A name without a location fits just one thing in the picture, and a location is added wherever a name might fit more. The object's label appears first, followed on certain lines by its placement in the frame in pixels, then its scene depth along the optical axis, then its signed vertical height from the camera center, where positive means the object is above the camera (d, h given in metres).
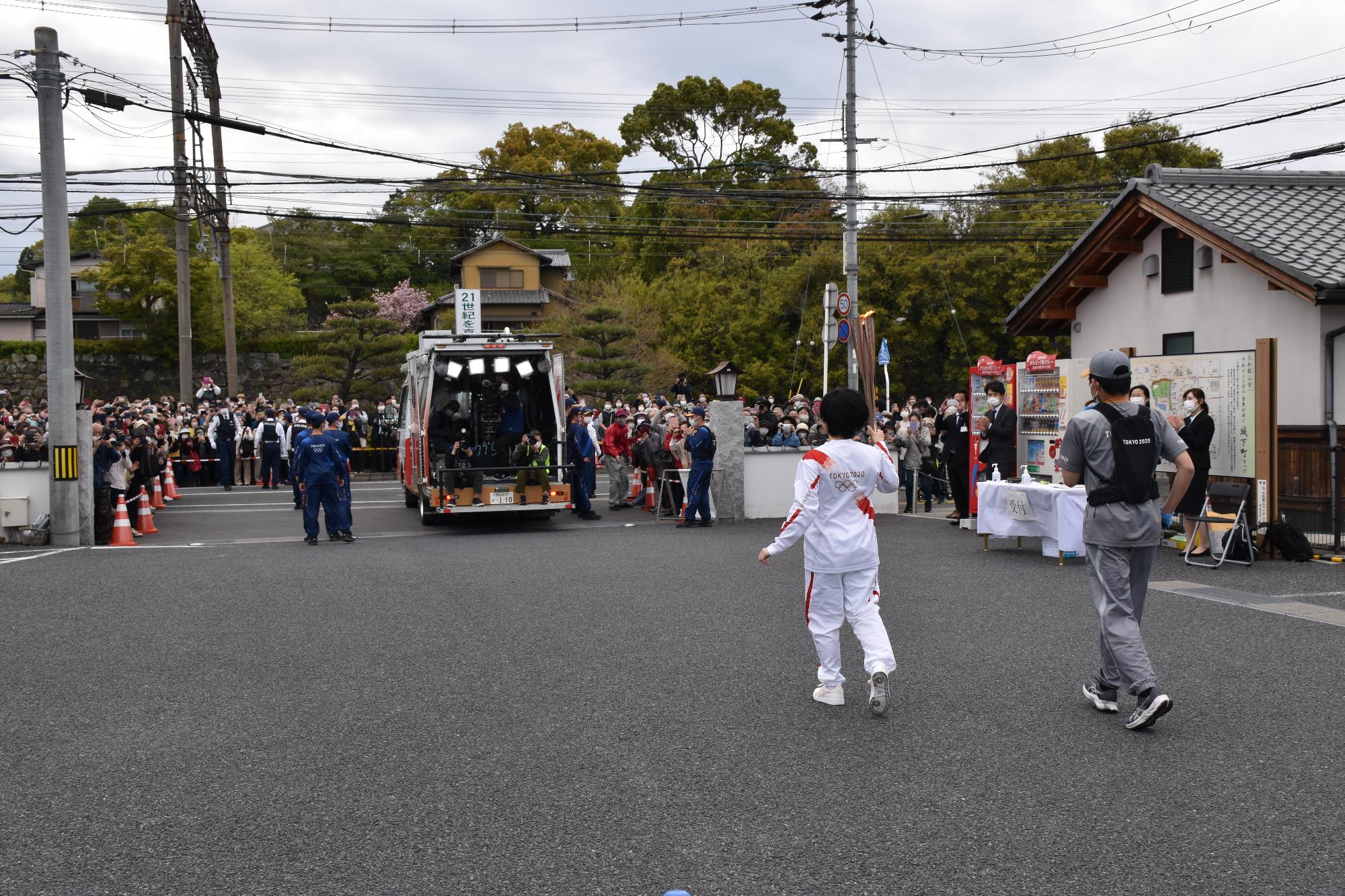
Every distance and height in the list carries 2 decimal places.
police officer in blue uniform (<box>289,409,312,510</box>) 24.87 -0.04
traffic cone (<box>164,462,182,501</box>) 24.03 -1.26
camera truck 17.47 -0.03
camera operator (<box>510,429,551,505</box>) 17.53 -0.61
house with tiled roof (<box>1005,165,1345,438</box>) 14.27 +1.97
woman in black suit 12.76 -0.35
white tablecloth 12.48 -1.14
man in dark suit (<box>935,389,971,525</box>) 16.95 -0.57
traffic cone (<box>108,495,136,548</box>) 16.34 -1.44
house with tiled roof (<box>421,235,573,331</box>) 52.34 +6.44
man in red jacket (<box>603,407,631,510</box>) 20.97 -0.76
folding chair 12.26 -1.08
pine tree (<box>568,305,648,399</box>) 35.78 +2.10
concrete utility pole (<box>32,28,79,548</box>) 15.77 +1.71
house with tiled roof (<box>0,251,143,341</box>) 54.38 +5.18
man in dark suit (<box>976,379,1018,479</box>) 14.66 -0.28
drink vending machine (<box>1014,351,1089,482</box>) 15.16 +0.12
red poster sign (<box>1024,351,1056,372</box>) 15.41 +0.69
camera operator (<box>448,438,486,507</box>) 17.39 -0.73
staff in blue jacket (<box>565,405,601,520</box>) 19.11 -0.56
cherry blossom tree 54.50 +5.83
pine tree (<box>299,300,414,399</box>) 36.47 +2.36
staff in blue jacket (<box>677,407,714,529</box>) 17.23 -0.86
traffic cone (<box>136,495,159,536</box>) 17.75 -1.44
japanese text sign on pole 27.94 +2.82
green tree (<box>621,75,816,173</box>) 53.28 +14.11
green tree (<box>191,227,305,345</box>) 52.06 +6.26
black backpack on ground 12.49 -1.44
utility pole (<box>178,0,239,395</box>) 31.25 +7.79
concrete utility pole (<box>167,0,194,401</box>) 29.30 +5.69
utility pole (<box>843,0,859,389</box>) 24.44 +4.72
